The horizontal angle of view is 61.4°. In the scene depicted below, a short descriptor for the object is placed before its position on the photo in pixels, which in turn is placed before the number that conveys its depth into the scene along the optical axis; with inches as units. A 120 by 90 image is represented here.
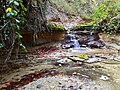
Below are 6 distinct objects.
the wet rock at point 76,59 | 118.4
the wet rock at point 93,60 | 116.0
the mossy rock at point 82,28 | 208.4
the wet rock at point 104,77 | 83.8
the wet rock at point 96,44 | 170.3
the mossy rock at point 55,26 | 176.5
